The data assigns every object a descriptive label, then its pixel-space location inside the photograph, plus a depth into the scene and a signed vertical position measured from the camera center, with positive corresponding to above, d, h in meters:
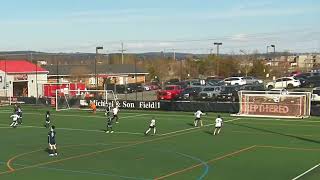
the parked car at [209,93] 63.34 -1.09
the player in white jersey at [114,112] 42.22 -2.20
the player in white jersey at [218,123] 36.26 -2.65
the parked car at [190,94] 65.41 -1.23
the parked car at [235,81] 81.44 +0.40
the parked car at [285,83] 77.38 +0.09
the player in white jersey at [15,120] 43.22 -2.88
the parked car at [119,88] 84.94 -0.67
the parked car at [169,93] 67.88 -1.16
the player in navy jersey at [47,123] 40.01 -3.02
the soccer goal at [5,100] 69.12 -2.05
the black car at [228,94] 60.71 -1.17
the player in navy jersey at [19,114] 45.15 -2.57
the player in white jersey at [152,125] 36.39 -2.75
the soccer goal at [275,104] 47.78 -1.80
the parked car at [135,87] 86.15 -0.53
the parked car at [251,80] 82.56 +0.56
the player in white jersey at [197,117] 41.06 -2.56
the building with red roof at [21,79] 74.38 +0.69
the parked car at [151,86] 88.13 -0.46
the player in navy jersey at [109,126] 39.47 -3.11
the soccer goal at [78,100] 59.97 -1.85
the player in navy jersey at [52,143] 27.65 -3.00
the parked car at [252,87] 66.36 -0.43
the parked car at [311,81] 80.19 +0.38
